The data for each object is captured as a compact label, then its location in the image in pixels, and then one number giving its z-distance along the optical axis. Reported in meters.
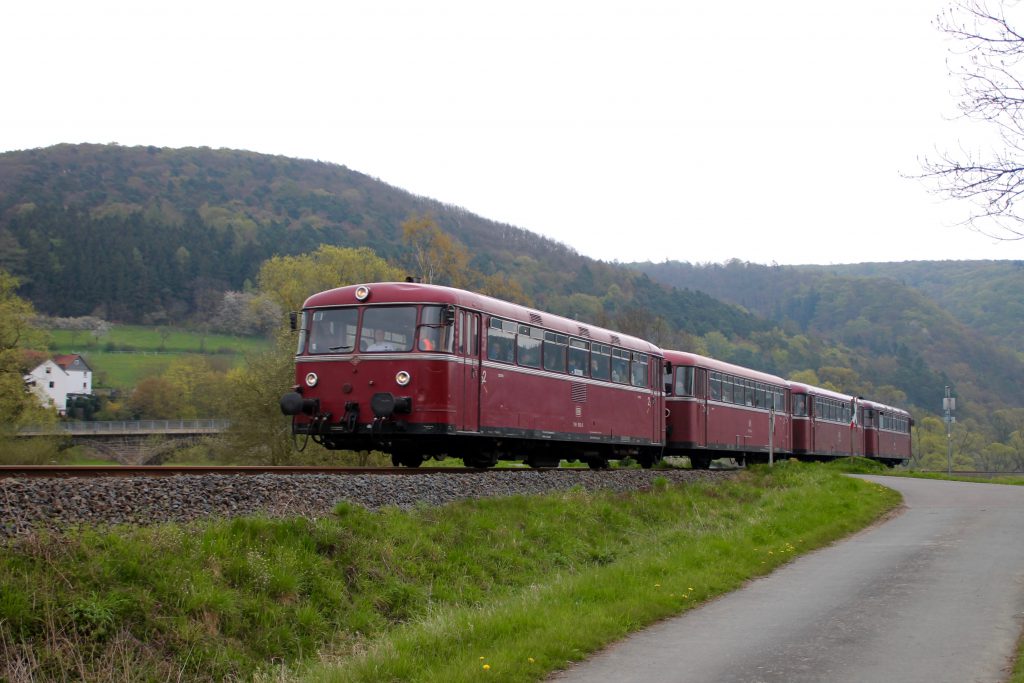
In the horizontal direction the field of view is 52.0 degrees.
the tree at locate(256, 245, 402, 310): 59.66
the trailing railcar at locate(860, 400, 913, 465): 51.12
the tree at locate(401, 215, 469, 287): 53.78
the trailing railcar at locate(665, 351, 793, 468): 29.88
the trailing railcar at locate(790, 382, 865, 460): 40.19
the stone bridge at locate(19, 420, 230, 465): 63.34
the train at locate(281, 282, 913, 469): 17.48
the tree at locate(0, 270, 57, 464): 41.47
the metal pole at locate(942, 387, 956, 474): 50.43
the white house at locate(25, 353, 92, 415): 93.19
